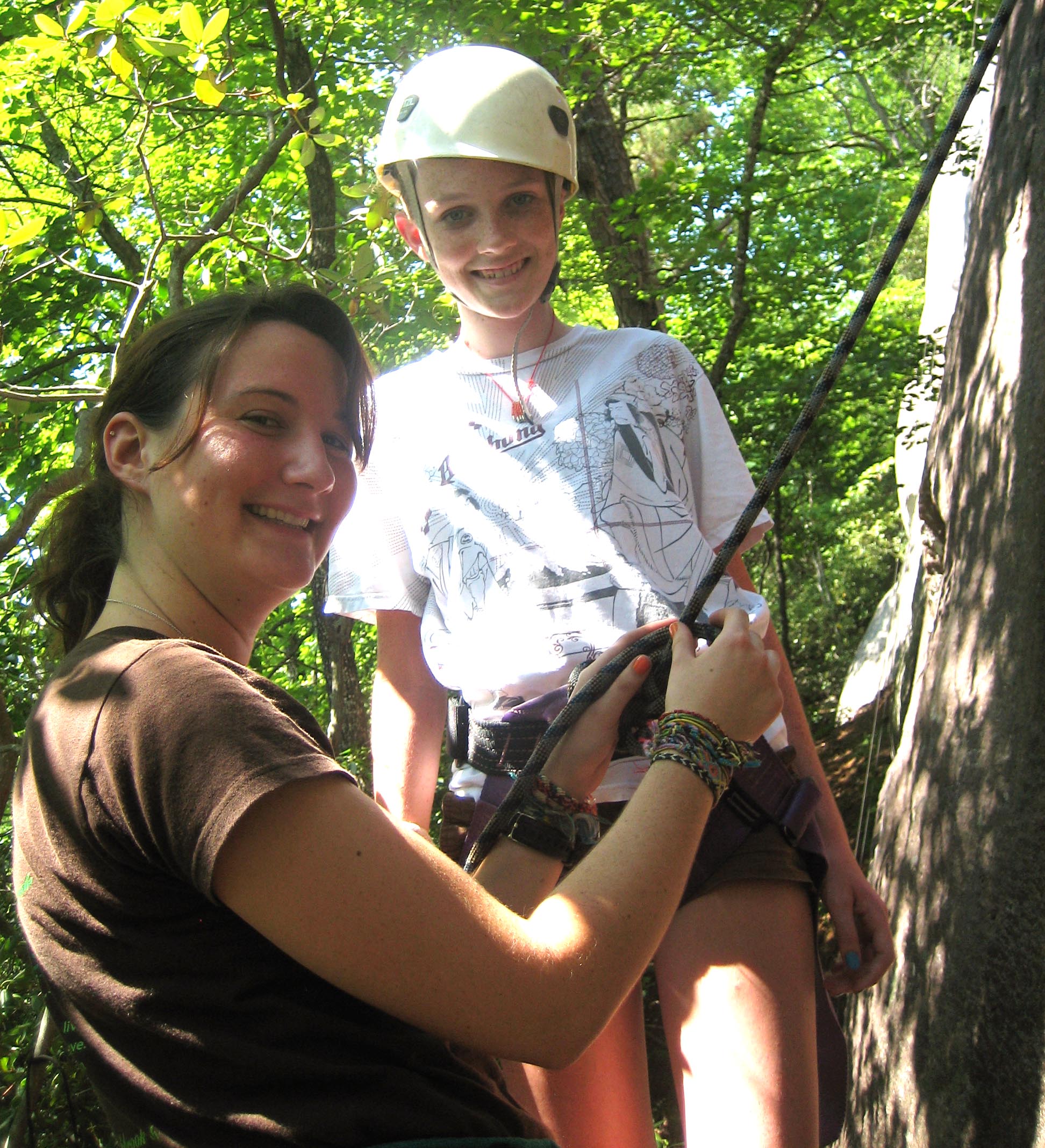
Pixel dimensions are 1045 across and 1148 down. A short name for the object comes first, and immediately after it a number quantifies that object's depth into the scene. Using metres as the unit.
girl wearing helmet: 1.79
